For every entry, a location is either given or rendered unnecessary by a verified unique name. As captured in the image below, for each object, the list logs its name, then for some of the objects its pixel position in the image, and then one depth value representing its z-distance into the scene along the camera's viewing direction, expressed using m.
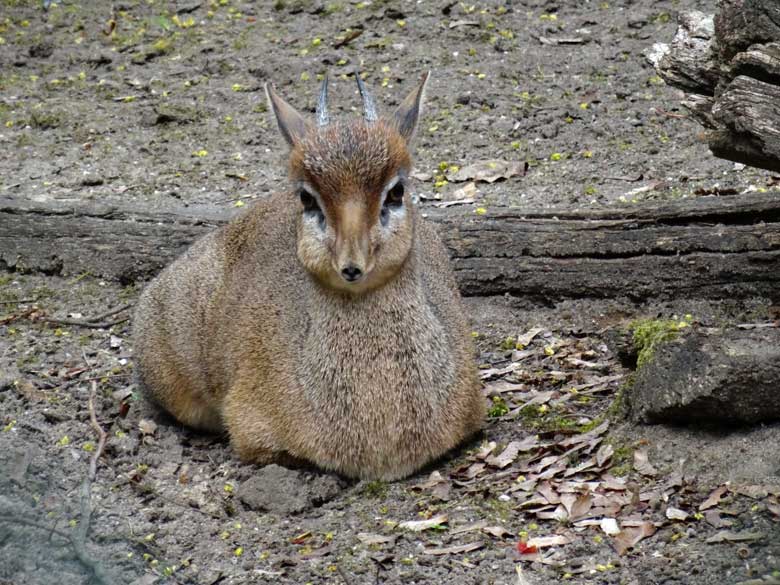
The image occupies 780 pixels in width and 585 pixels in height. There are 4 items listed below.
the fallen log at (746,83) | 12.95
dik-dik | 12.42
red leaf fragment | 11.23
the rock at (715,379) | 11.87
